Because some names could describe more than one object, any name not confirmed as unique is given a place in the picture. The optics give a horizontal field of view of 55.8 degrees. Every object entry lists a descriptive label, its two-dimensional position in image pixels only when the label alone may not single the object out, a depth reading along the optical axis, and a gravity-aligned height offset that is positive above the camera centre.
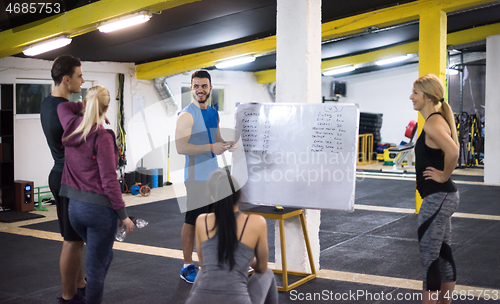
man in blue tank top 3.40 -0.01
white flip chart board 3.27 -0.07
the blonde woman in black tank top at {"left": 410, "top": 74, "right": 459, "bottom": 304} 2.62 -0.22
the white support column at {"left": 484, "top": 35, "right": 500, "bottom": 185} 9.13 +0.63
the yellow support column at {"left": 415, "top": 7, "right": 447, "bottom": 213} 6.20 +1.35
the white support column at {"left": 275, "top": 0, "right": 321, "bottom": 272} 3.60 +0.61
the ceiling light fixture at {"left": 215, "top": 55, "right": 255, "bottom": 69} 8.53 +1.53
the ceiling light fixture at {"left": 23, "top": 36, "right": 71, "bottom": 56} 5.59 +1.21
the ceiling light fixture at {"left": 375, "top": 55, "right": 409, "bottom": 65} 11.11 +2.04
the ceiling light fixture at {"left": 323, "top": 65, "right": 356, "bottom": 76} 12.23 +2.00
